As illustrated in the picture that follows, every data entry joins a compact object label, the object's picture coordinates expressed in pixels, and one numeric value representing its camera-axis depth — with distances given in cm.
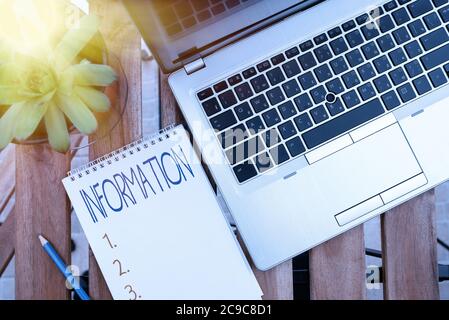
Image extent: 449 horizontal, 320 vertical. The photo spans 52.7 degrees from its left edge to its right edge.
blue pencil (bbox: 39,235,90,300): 59
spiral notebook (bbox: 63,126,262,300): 58
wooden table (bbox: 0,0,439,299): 58
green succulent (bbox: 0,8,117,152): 47
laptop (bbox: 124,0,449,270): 56
